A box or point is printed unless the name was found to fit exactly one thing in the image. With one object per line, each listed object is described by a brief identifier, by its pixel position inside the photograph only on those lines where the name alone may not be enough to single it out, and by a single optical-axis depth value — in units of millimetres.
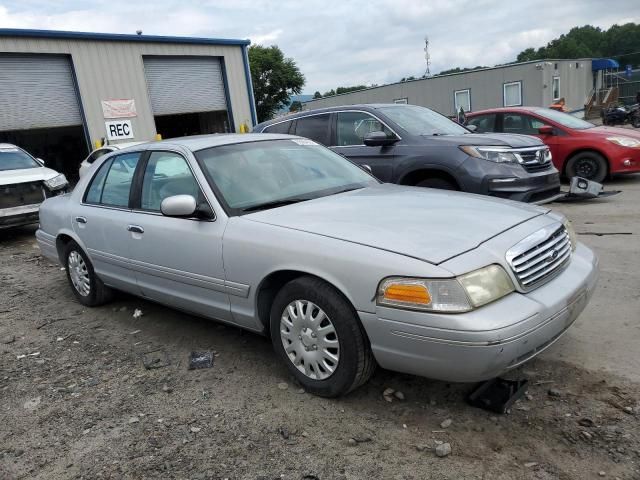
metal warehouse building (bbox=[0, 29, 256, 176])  14930
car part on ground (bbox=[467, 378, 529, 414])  2814
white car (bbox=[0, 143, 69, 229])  8711
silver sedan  2549
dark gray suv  6242
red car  8930
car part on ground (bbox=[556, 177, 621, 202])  7938
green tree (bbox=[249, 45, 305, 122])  50188
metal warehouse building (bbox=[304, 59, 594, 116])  25578
